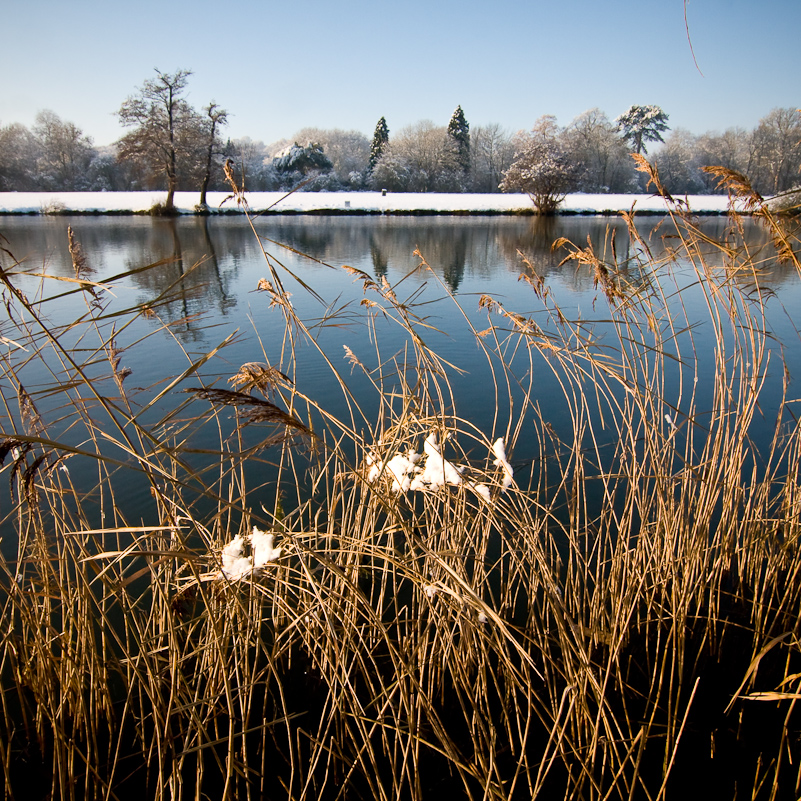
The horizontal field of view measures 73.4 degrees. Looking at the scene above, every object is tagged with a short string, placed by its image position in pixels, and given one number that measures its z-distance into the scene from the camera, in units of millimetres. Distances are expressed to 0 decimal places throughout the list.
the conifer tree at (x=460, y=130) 38875
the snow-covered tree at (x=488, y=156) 38531
